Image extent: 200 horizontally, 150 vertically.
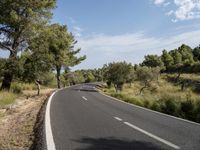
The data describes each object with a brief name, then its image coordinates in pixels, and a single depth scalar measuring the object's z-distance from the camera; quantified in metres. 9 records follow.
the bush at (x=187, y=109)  8.08
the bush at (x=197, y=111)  7.58
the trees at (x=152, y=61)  57.68
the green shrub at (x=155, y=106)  9.54
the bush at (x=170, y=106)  8.71
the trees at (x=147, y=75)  27.23
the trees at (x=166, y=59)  59.36
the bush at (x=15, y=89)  17.66
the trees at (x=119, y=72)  23.70
